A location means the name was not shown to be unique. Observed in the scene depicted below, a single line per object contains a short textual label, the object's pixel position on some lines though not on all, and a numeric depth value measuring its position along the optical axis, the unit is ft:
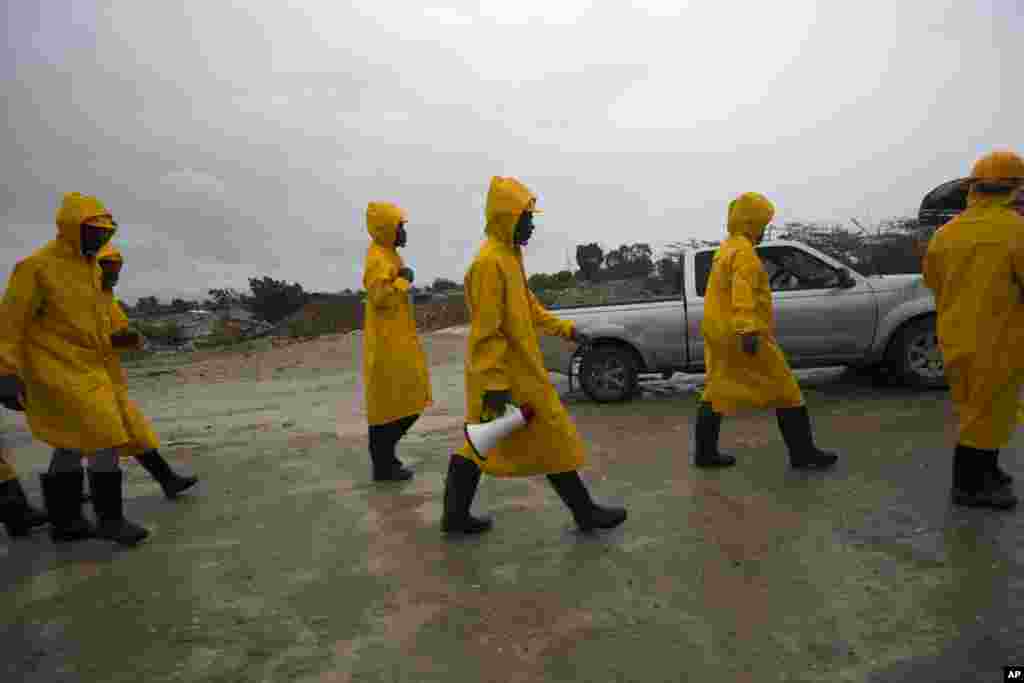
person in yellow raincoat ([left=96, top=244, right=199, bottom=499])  13.80
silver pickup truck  23.49
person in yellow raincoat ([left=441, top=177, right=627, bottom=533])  10.98
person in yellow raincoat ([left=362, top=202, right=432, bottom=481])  16.24
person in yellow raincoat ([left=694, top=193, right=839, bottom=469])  14.71
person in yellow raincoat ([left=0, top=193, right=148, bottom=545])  12.26
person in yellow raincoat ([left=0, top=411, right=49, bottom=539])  13.94
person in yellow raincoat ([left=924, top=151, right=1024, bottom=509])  11.60
